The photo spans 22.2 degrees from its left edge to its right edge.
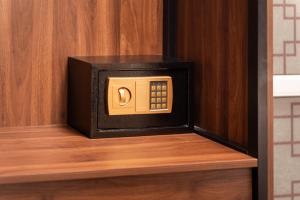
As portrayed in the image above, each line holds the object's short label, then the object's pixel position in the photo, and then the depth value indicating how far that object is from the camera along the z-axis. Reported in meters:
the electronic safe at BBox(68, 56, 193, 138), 2.10
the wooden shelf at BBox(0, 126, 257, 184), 1.73
